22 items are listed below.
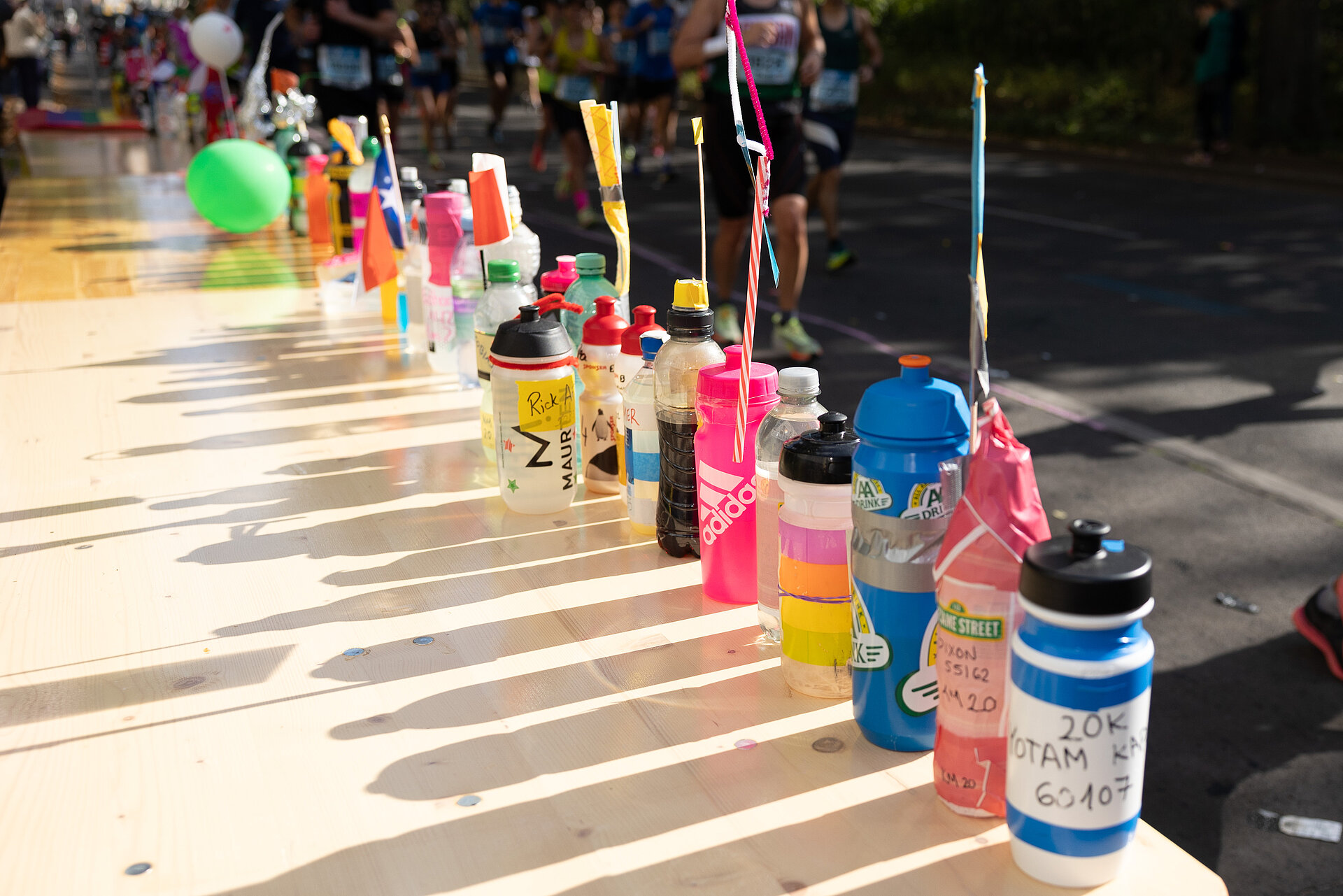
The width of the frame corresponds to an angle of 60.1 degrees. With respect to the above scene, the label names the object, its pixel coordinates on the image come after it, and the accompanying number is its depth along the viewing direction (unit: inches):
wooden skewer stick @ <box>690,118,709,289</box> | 61.6
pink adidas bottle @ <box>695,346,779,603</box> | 56.1
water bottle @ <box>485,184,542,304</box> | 92.0
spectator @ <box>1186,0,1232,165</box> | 483.5
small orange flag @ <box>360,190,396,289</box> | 102.9
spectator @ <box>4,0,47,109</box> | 485.7
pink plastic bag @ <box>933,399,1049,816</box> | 39.0
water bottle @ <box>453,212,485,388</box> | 94.0
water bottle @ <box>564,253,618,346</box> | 80.6
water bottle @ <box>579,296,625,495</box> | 71.4
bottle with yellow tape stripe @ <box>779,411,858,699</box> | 47.7
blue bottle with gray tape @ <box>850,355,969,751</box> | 42.6
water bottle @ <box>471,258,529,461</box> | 79.0
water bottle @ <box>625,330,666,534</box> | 64.9
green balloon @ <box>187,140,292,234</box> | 153.1
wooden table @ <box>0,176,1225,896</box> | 39.9
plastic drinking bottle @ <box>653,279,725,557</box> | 61.2
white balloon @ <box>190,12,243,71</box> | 252.7
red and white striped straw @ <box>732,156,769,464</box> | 52.3
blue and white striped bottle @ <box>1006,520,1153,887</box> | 34.8
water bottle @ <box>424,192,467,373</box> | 94.8
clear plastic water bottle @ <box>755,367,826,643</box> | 53.8
